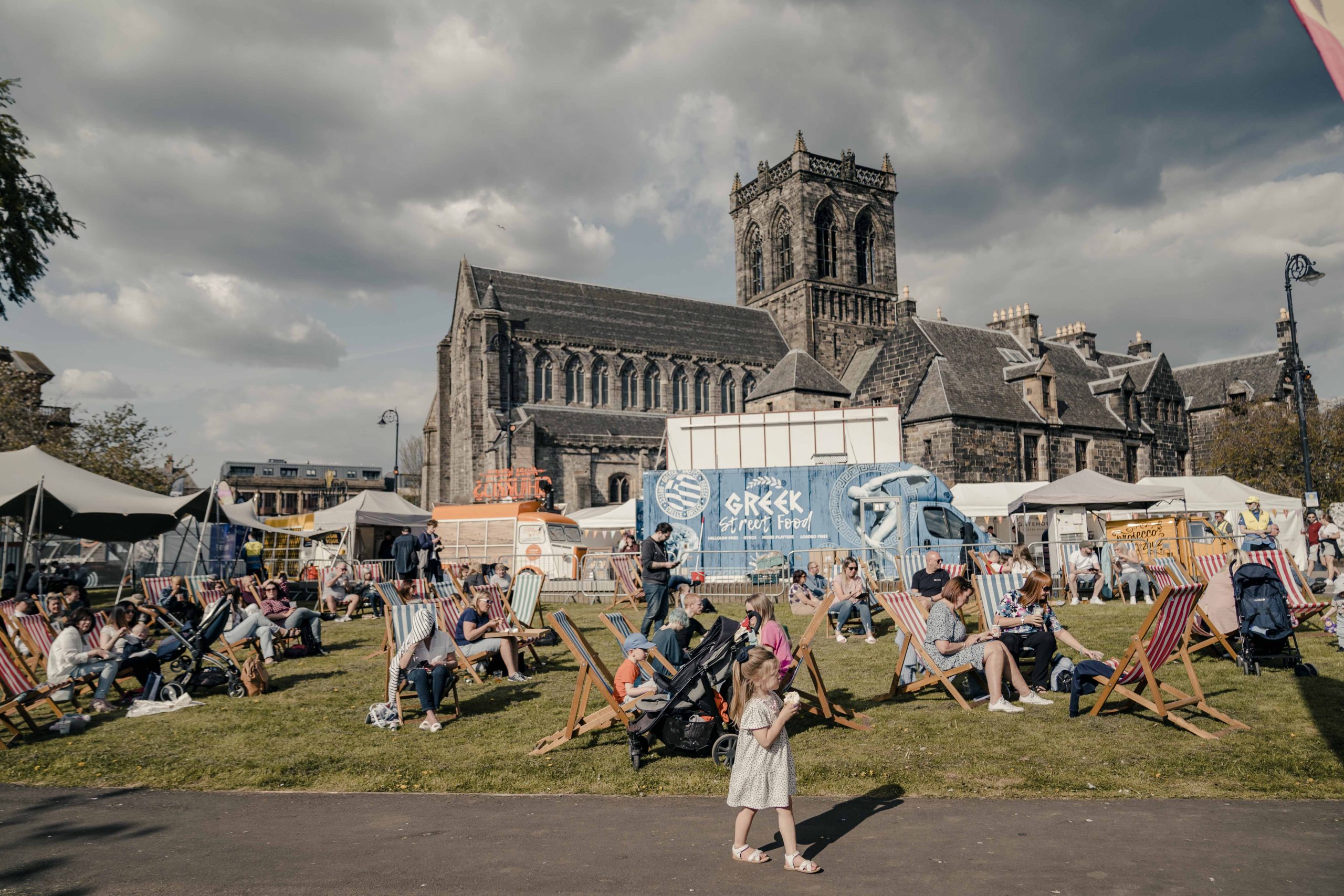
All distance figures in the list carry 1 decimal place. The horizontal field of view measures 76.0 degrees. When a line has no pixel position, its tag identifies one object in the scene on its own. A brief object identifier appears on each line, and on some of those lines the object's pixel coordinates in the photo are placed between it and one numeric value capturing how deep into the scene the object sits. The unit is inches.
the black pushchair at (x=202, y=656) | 400.2
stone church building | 1603.1
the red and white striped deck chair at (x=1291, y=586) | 433.1
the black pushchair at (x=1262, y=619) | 360.2
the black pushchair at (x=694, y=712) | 262.1
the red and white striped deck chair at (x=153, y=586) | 574.2
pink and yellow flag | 106.6
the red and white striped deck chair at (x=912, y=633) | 315.3
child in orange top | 296.0
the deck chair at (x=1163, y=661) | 268.2
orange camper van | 999.0
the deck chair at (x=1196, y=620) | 374.6
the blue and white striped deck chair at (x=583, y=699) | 275.9
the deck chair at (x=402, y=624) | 347.6
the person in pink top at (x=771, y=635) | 289.9
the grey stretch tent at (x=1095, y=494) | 781.9
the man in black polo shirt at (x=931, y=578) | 431.5
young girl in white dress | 180.1
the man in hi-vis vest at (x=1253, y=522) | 546.9
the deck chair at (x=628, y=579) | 732.0
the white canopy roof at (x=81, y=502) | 628.7
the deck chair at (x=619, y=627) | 317.9
